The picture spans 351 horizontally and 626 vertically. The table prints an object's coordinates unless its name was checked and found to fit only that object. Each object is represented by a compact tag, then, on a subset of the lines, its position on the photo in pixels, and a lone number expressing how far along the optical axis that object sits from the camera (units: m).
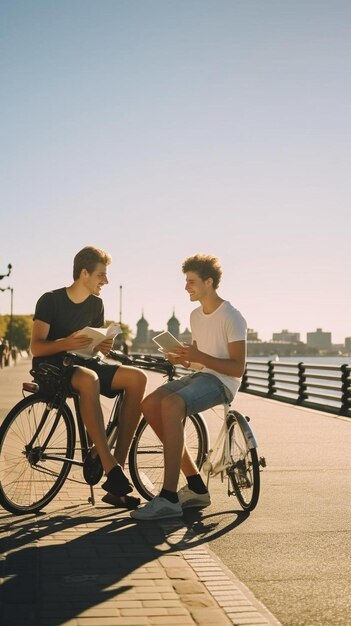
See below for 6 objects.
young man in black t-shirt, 5.84
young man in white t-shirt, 5.83
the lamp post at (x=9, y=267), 53.57
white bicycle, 6.01
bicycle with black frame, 5.81
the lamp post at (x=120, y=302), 103.51
